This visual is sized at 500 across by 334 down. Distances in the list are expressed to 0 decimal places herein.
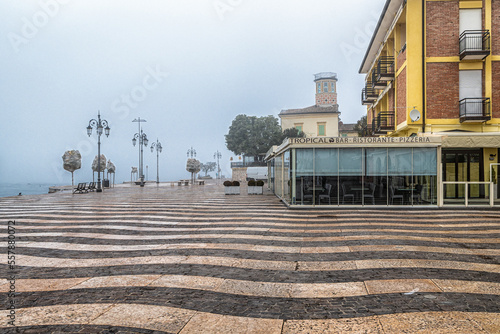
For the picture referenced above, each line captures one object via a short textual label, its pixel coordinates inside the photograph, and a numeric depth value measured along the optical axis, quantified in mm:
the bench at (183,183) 43119
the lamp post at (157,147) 51400
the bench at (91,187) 29780
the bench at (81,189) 27672
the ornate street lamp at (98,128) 29491
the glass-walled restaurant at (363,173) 15227
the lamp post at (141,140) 41769
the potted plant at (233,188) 23906
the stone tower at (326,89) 89125
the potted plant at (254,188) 23594
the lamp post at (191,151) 64219
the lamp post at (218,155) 81875
